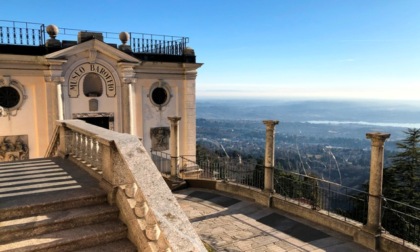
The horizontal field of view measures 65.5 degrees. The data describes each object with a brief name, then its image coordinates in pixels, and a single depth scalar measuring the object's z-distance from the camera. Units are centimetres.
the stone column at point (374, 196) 738
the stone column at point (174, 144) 1230
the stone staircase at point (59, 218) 421
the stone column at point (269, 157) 985
